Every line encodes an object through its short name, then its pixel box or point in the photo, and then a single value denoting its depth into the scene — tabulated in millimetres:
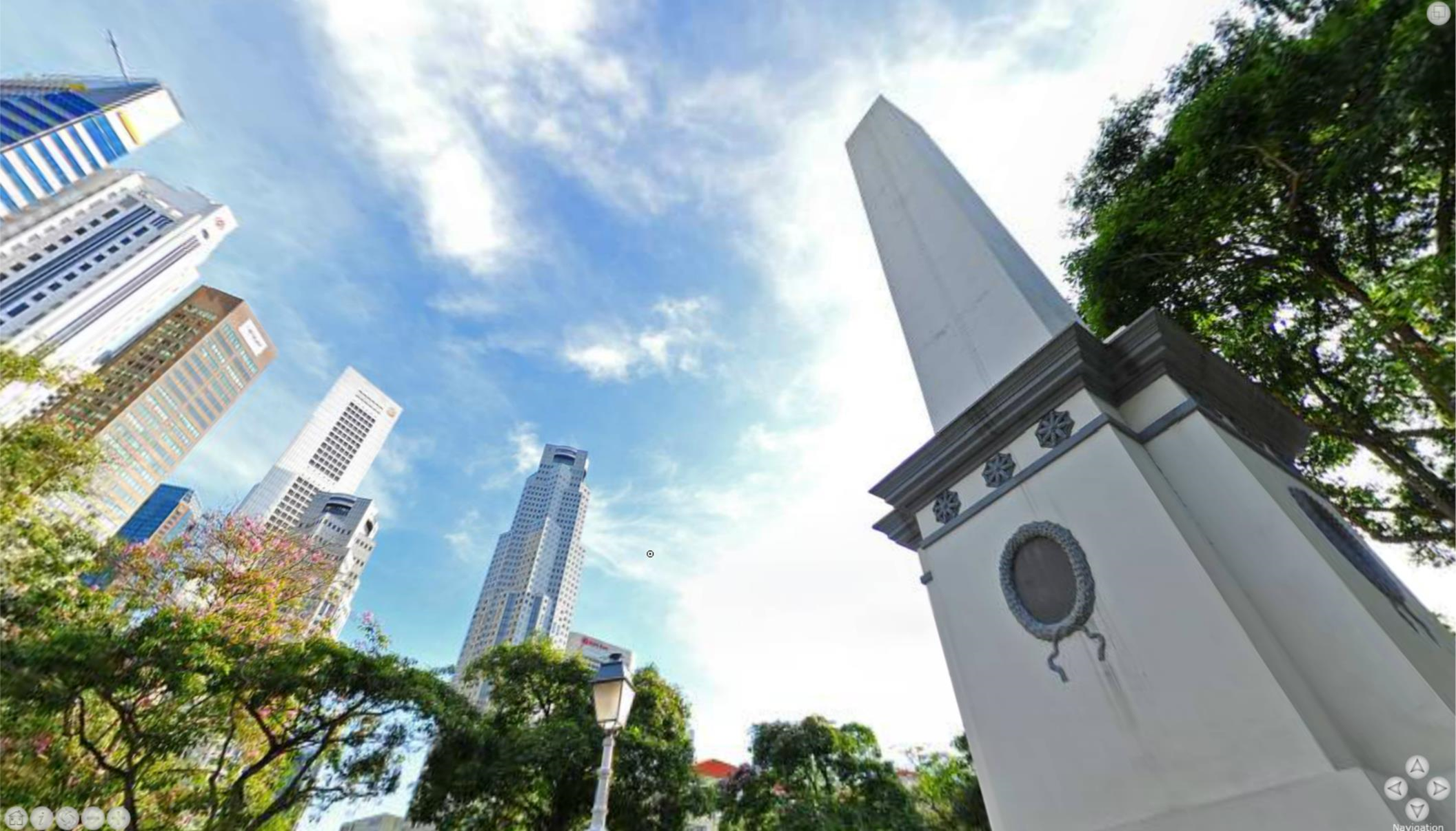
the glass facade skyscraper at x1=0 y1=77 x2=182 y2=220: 70438
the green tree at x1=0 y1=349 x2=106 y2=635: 9344
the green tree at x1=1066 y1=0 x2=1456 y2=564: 4852
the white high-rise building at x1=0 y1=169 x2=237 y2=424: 69062
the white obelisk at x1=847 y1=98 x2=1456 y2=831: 3221
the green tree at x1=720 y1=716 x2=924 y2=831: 16359
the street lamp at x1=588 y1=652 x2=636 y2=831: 5320
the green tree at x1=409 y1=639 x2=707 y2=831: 12422
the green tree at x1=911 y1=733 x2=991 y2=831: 14781
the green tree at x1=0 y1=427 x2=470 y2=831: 8398
